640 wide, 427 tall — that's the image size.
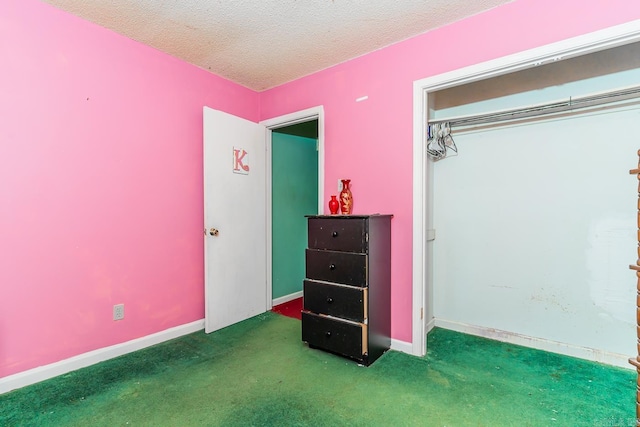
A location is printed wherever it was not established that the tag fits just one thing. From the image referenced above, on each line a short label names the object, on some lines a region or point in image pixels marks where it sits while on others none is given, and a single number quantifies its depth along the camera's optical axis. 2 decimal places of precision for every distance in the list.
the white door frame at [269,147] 2.79
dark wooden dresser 2.12
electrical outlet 2.24
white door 2.69
